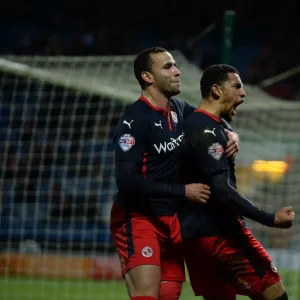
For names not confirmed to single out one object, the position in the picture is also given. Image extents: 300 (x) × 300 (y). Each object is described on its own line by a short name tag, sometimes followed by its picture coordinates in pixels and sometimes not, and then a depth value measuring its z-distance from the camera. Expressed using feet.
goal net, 61.26
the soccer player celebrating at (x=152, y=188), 31.91
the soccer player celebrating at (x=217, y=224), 31.68
